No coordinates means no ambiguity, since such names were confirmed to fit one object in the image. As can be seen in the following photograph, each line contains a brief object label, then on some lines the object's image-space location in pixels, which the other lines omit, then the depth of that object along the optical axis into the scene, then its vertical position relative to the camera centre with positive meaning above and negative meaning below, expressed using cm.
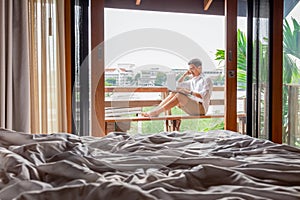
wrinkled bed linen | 87 -24
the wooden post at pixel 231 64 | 355 +38
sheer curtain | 297 +31
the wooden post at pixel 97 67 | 325 +33
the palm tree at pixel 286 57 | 370 +48
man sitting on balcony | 392 +5
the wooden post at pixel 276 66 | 368 +37
